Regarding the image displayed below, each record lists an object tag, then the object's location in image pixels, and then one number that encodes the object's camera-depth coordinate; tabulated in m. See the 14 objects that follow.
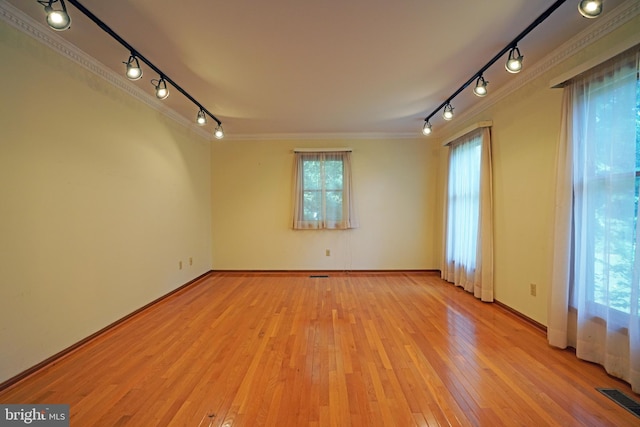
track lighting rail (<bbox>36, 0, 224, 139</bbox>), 1.58
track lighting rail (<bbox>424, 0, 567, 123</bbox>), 1.74
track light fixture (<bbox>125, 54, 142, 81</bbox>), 2.11
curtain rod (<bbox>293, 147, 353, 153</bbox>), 4.75
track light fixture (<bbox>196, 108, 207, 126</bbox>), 3.26
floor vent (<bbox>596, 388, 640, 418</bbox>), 1.52
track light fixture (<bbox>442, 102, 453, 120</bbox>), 3.12
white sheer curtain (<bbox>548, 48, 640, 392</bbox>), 1.75
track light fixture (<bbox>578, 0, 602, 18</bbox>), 1.47
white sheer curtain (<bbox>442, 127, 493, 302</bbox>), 3.23
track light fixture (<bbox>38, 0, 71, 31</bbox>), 1.56
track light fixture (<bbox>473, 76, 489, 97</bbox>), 2.50
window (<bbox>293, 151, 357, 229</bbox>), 4.78
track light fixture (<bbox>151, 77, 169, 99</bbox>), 2.50
